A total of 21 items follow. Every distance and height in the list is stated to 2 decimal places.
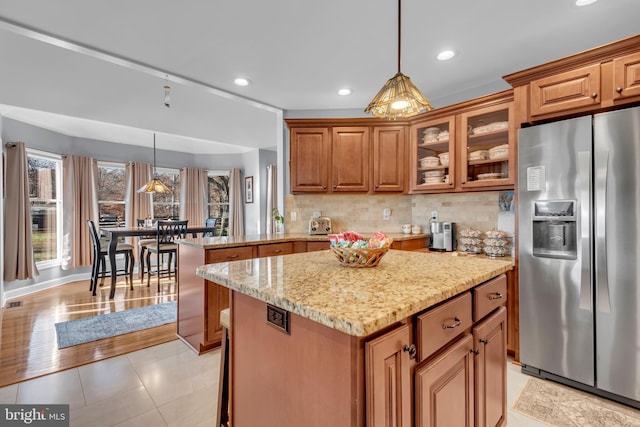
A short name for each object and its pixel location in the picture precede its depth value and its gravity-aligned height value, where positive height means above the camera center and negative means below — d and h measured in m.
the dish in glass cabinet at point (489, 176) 2.72 +0.32
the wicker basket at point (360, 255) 1.38 -0.20
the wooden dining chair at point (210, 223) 5.80 -0.21
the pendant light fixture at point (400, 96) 1.43 +0.56
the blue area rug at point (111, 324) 2.87 -1.18
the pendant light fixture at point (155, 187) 4.91 +0.42
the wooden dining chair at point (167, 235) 4.58 -0.35
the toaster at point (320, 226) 3.59 -0.17
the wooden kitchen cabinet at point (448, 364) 0.84 -0.53
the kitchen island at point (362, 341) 0.81 -0.43
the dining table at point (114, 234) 4.12 -0.32
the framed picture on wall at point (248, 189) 6.84 +0.53
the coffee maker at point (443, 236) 3.12 -0.27
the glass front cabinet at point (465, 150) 2.66 +0.60
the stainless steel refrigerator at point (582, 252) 1.83 -0.27
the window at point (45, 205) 4.63 +0.13
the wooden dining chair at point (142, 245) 5.10 -0.56
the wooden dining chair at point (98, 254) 4.32 -0.61
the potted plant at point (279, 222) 3.73 -0.14
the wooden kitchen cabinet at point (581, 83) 1.86 +0.86
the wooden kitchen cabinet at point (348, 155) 3.42 +0.64
